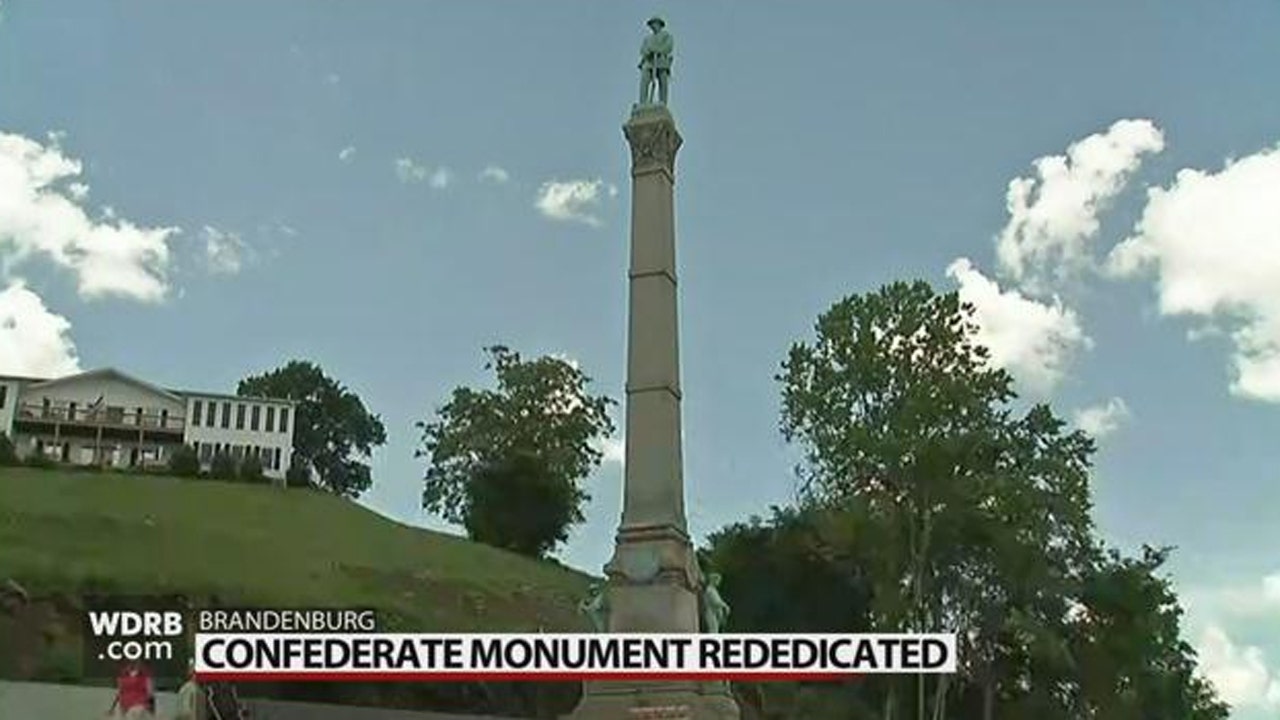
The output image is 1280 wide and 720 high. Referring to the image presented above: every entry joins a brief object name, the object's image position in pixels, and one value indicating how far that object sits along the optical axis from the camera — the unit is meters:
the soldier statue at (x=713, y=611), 22.78
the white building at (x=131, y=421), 77.25
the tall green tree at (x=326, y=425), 79.62
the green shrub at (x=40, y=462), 54.62
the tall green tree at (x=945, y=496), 34.75
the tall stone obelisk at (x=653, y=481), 21.09
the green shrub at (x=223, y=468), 57.81
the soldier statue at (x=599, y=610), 22.28
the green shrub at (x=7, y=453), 54.31
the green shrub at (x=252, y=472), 58.25
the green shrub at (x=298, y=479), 59.36
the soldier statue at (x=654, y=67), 25.80
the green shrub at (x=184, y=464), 57.28
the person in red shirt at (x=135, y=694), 18.02
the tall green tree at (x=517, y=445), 56.72
